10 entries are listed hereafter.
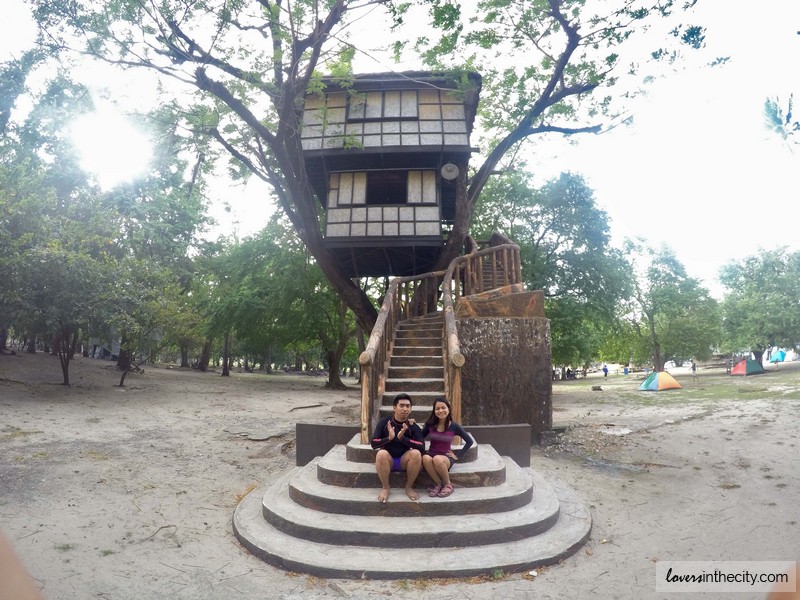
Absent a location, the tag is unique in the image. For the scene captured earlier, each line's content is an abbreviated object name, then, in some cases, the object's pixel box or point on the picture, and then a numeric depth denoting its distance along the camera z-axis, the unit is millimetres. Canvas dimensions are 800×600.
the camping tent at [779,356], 41712
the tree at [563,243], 19891
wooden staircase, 7578
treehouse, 12312
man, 4906
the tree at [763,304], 29766
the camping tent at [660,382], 22344
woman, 4938
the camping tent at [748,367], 29078
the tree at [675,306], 33406
